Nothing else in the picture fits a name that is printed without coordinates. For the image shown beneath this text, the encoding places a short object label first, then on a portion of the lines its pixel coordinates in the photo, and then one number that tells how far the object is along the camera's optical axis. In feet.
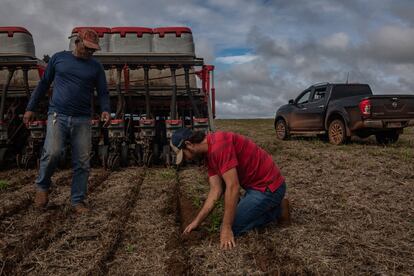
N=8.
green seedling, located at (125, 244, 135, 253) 12.68
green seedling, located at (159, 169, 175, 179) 26.08
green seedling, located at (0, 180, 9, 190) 22.45
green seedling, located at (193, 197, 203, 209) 17.44
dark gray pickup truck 36.37
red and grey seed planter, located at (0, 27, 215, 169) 29.35
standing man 17.12
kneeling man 12.58
